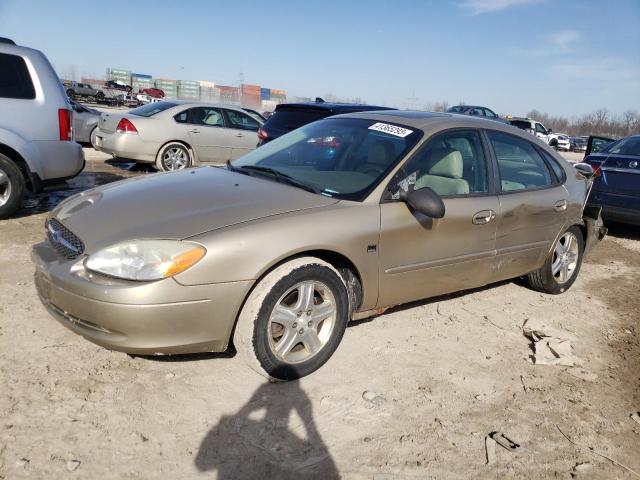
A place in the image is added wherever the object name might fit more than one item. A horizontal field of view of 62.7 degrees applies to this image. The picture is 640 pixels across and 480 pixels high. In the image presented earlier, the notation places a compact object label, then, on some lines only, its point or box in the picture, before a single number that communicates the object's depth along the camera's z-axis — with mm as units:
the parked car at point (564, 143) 34656
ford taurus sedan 2688
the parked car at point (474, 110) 25823
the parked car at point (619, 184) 6973
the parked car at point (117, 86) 60012
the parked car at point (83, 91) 40156
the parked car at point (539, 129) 26008
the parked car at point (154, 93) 52156
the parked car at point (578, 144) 37250
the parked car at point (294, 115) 7320
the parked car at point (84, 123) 12148
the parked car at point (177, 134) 9461
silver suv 5605
